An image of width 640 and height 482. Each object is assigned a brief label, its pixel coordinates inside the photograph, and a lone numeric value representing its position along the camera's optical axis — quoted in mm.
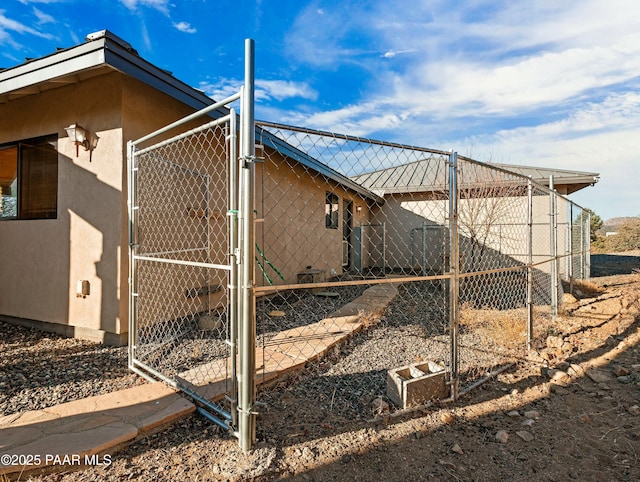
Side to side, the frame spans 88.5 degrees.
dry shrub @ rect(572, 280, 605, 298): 7277
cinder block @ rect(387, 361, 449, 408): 2279
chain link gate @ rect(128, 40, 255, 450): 1691
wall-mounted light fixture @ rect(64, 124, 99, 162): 3680
